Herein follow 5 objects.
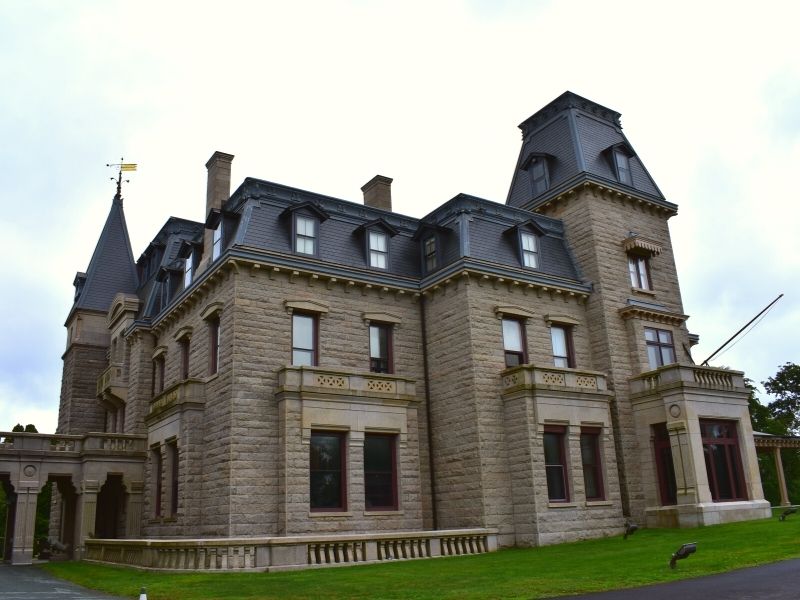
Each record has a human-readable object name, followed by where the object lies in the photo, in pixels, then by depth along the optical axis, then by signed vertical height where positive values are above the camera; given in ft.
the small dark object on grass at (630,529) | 73.36 -3.15
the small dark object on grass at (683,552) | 47.03 -3.58
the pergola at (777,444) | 109.29 +6.65
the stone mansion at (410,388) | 77.15 +13.07
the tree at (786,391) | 265.54 +35.02
